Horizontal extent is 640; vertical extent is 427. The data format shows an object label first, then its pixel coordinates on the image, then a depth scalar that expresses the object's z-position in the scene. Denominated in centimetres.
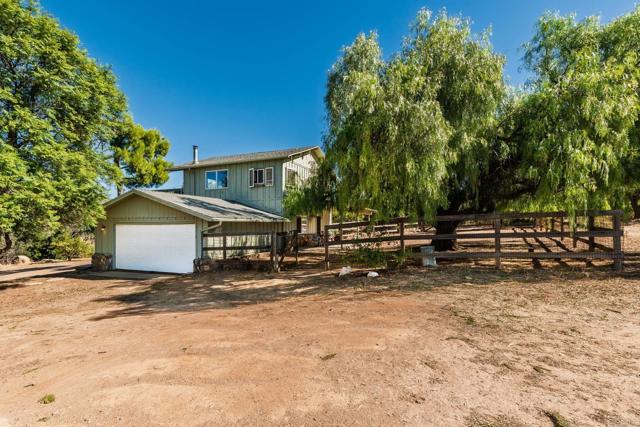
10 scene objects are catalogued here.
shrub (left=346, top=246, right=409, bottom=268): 1084
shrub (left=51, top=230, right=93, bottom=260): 1949
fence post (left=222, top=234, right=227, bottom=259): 1235
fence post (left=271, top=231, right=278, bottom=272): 1126
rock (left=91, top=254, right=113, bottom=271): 1420
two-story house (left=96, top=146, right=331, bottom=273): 1303
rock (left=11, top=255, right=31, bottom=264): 1765
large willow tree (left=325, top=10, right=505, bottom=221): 832
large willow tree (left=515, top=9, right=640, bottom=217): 791
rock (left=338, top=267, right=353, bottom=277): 975
